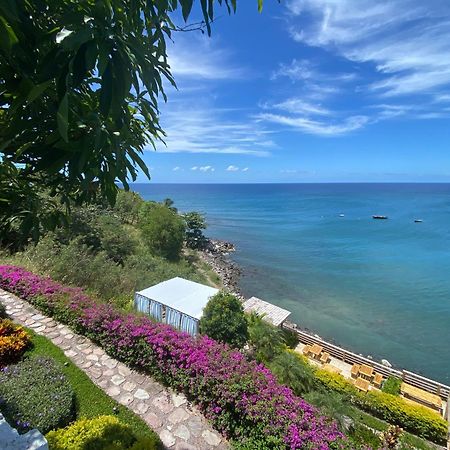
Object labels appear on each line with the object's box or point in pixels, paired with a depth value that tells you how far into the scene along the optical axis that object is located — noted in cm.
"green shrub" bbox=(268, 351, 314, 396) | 806
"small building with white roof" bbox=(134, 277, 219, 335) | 955
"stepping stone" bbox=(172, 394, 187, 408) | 591
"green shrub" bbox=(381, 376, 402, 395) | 1133
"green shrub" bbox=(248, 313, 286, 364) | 942
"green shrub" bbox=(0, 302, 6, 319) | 786
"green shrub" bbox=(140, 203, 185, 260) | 2647
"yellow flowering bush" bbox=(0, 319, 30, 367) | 606
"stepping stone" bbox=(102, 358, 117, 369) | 680
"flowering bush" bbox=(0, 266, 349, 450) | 491
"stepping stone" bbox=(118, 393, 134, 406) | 578
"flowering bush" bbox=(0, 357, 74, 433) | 461
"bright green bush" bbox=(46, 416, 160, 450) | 416
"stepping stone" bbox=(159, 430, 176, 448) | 499
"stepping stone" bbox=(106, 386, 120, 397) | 594
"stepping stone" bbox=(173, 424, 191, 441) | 516
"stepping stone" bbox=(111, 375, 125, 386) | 629
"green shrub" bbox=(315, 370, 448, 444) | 916
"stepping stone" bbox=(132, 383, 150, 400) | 597
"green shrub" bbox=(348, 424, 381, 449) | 672
